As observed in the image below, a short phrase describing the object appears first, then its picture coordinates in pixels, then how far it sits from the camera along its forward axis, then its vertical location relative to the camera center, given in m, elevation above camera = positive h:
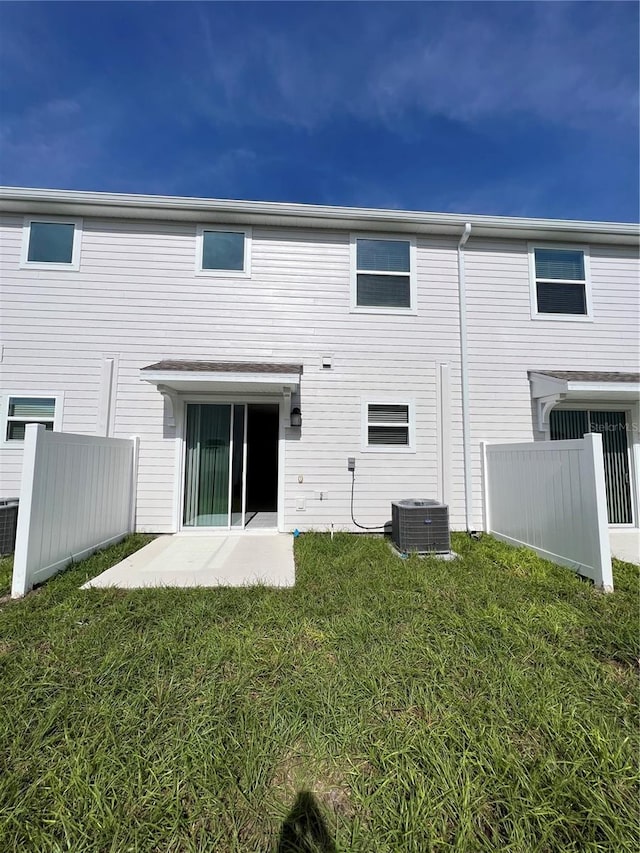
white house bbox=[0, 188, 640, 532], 6.15 +2.18
